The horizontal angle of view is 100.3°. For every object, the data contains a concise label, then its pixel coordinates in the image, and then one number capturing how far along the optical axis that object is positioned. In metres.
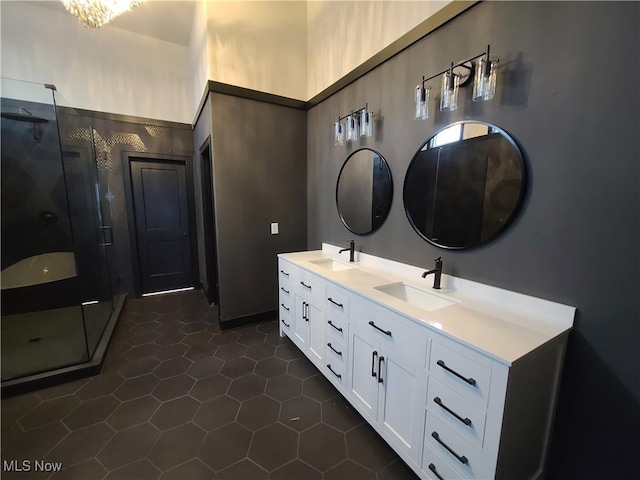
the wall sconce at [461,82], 1.33
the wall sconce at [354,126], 2.15
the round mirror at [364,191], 2.16
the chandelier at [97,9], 1.78
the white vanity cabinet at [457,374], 1.02
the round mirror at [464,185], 1.39
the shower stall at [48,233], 2.56
